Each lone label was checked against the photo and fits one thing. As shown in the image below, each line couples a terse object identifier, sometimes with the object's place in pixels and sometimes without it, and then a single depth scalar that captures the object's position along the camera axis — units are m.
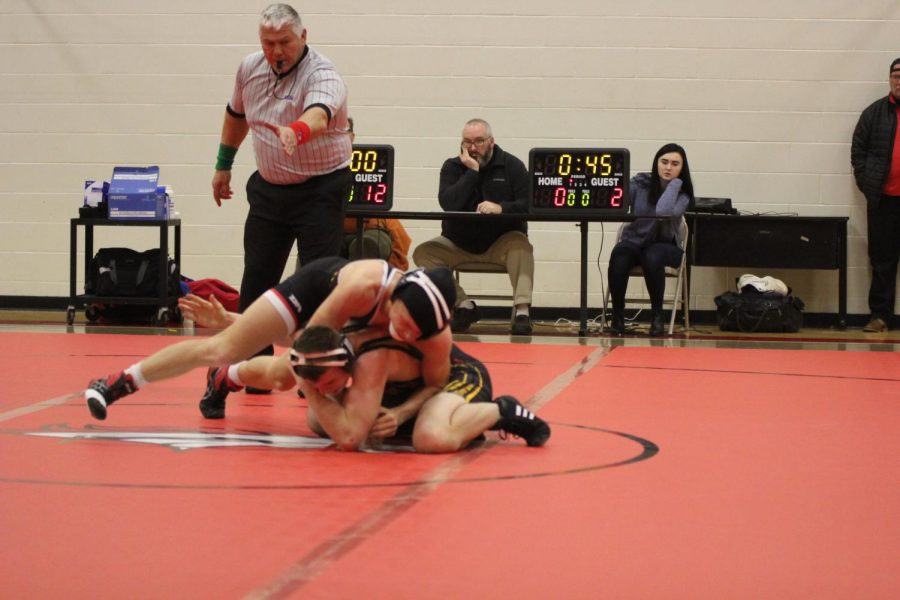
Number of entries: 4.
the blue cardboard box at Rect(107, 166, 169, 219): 15.99
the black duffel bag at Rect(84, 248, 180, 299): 15.89
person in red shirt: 17.02
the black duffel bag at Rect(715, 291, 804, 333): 16.57
